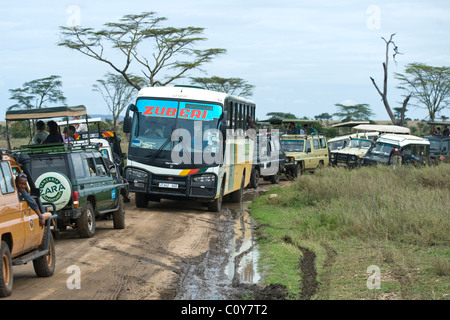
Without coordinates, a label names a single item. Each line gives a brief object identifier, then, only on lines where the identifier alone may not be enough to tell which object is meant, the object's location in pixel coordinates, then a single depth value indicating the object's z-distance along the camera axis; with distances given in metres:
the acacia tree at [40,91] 48.44
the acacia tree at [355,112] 76.81
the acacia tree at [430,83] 56.09
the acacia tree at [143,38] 39.09
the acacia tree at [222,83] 58.53
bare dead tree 47.44
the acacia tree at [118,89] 59.22
